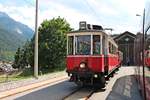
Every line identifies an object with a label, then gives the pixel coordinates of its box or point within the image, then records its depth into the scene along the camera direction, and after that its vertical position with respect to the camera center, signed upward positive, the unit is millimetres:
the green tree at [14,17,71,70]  27414 +1320
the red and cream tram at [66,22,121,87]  8998 -88
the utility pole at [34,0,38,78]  12438 +68
